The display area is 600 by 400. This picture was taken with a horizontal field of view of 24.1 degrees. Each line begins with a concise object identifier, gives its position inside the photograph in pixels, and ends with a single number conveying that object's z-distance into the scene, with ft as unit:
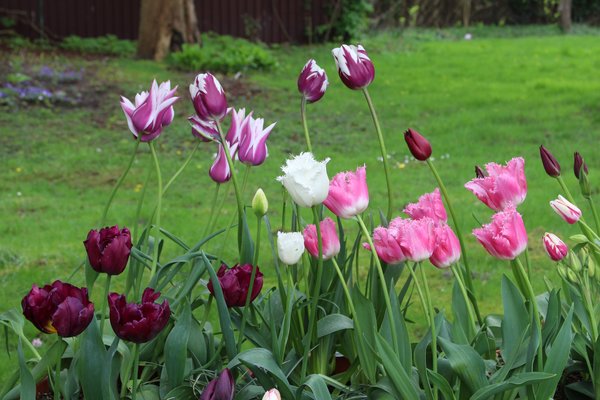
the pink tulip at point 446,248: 6.20
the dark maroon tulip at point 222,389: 5.73
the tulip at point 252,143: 6.59
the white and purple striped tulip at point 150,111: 6.66
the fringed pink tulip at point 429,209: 6.53
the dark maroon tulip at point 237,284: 6.20
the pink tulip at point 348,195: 6.12
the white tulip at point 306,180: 5.88
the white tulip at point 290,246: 5.98
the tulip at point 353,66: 6.59
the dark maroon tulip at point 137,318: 5.80
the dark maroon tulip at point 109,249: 6.05
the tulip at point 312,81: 6.80
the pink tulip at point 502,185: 6.46
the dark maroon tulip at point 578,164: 6.88
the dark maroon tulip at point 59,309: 5.81
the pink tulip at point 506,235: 6.10
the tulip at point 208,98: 6.34
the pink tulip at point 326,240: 6.35
